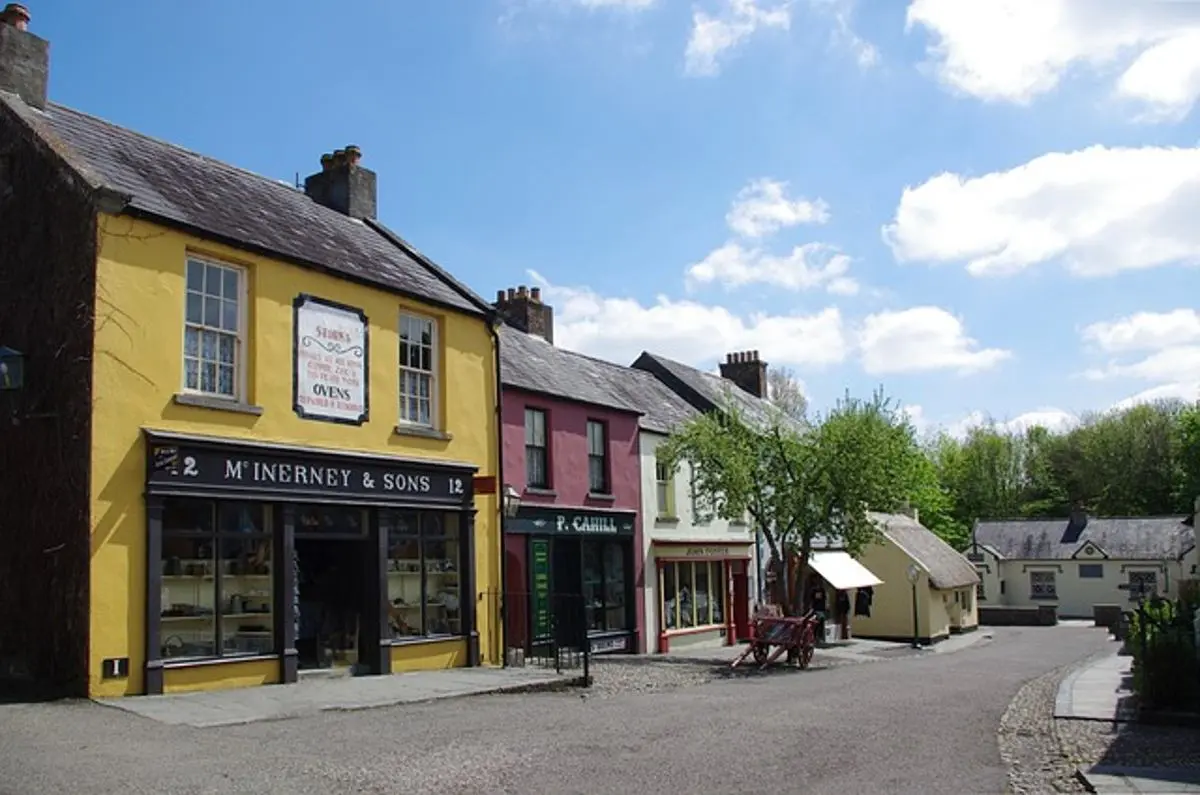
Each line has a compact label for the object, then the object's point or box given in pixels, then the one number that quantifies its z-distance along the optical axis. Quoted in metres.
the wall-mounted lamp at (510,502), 20.64
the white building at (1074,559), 62.03
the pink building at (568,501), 22.97
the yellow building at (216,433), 13.94
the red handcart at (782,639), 23.73
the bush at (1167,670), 13.97
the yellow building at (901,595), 39.22
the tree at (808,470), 25.86
